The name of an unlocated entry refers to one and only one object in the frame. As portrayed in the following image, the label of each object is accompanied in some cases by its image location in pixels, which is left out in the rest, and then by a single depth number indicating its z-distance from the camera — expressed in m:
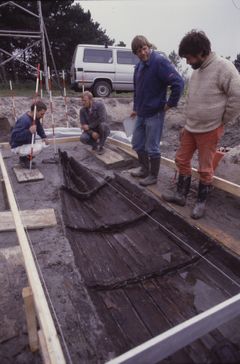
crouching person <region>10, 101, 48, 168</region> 5.24
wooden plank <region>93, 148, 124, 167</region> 5.56
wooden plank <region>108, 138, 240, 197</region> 3.74
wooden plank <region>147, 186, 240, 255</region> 2.96
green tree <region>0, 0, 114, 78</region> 18.89
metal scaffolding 10.72
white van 11.75
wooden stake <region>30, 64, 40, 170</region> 5.10
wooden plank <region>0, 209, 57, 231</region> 3.43
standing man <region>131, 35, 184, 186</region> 3.68
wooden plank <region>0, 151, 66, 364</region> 1.51
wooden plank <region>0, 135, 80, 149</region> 7.22
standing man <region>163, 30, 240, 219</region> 2.89
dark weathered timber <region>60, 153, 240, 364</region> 2.31
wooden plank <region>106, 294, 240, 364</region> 1.20
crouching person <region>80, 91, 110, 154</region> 6.12
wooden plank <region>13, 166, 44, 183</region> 4.86
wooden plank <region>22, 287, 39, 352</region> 1.90
